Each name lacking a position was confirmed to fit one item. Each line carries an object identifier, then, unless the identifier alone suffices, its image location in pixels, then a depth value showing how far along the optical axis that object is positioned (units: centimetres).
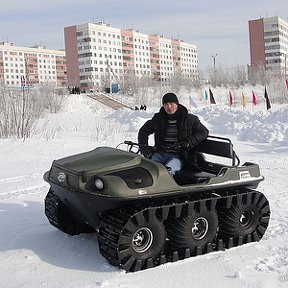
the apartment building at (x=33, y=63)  10450
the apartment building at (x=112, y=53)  8894
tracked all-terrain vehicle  457
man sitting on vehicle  581
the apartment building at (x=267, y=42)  9312
